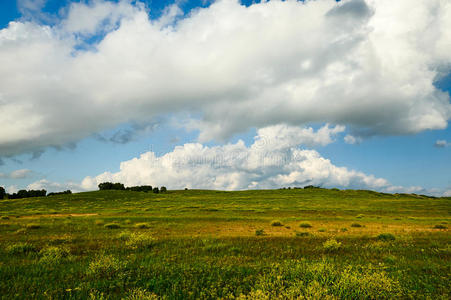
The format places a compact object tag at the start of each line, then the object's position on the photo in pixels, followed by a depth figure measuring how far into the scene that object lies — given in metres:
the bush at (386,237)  17.12
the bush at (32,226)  25.05
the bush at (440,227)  27.86
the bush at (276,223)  28.96
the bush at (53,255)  10.22
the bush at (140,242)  13.72
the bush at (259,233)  20.66
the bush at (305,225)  28.27
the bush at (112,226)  25.28
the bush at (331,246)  12.98
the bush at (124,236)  16.97
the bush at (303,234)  19.84
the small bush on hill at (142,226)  25.81
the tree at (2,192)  129.66
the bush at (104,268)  8.57
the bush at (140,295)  6.34
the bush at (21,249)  12.58
